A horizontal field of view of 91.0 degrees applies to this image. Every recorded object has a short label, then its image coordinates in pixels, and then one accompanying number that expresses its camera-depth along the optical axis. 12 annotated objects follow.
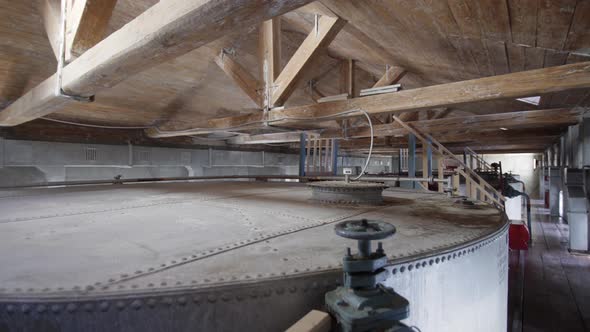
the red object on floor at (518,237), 5.98
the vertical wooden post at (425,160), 5.68
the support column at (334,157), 6.53
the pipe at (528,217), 7.25
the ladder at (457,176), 5.18
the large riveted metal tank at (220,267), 1.09
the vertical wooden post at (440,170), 5.34
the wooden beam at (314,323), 1.01
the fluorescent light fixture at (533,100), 4.77
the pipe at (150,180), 4.91
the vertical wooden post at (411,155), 6.32
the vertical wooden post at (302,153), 6.67
